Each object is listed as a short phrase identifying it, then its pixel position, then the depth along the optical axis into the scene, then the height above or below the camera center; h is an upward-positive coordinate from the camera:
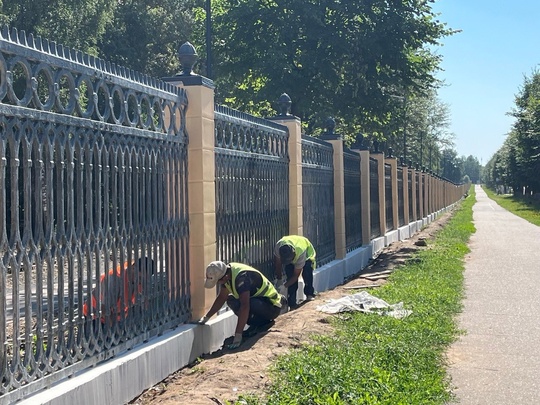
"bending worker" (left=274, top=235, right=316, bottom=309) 9.02 -0.98
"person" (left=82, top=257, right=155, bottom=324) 4.96 -0.74
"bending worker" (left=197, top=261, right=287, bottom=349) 6.64 -1.08
